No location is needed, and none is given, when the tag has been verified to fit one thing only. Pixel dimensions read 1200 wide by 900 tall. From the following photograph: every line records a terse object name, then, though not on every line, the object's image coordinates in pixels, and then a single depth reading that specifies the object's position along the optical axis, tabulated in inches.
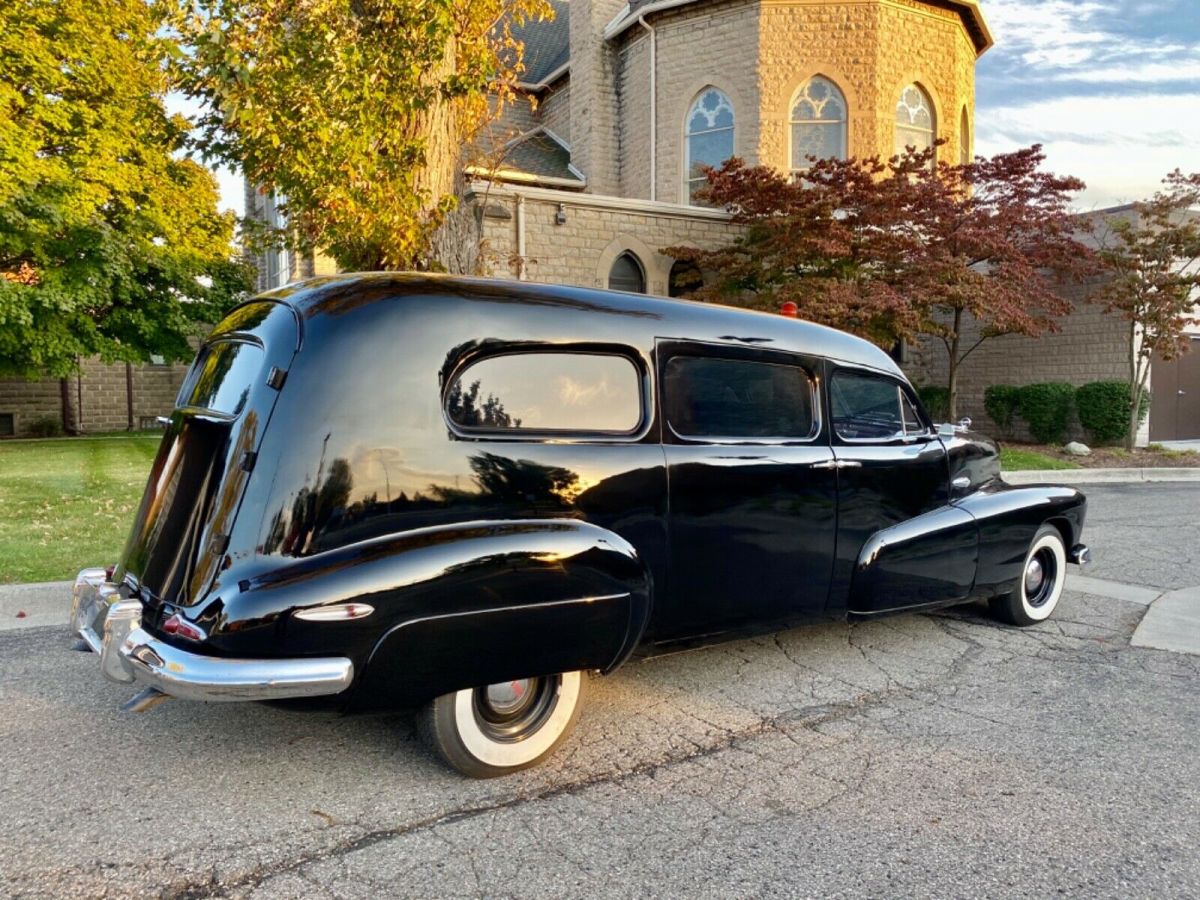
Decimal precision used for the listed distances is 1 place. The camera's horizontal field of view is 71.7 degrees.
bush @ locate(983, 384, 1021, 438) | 686.5
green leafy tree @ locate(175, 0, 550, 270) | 278.1
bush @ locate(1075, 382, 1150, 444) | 624.4
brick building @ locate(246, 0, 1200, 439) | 632.4
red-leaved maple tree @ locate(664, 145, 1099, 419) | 523.2
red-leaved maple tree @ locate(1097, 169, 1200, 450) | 587.2
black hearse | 106.7
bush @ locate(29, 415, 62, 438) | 858.8
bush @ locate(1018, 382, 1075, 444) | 651.5
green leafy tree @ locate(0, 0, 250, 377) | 593.6
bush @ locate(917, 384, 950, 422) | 731.9
